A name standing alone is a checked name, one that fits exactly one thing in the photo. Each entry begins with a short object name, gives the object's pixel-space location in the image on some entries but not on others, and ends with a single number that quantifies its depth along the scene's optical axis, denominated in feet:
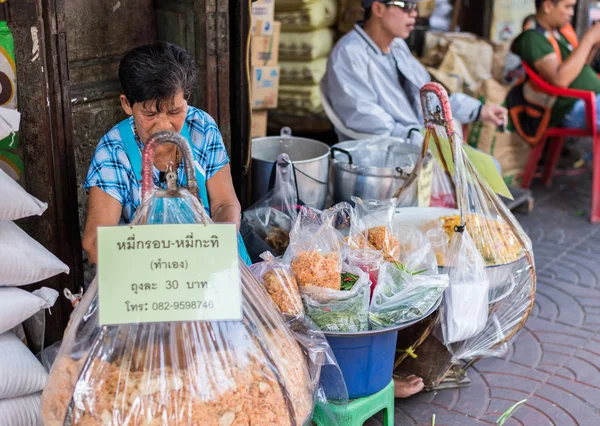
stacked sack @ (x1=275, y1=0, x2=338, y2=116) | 15.74
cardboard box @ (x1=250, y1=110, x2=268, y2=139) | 13.17
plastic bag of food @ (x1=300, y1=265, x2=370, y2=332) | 7.13
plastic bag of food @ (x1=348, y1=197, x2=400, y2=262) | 8.35
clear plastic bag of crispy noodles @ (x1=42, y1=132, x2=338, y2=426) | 5.39
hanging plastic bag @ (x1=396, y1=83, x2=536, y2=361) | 8.38
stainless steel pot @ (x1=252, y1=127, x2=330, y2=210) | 10.34
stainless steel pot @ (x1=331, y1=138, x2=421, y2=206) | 10.58
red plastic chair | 15.56
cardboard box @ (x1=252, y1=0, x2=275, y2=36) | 12.66
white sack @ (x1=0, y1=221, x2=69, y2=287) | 6.98
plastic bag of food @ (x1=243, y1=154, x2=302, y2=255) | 9.45
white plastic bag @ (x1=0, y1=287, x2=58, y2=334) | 6.97
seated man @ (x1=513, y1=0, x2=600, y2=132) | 15.80
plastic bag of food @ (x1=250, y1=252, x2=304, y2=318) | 6.91
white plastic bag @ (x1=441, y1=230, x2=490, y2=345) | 8.29
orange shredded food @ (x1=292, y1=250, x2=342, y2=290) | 7.22
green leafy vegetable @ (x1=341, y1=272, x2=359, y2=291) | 7.47
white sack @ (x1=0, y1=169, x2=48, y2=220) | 6.84
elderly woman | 6.85
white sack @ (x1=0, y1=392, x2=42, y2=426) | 6.86
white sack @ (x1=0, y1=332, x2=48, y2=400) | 6.82
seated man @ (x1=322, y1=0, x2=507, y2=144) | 12.04
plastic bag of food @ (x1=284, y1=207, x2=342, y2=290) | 7.24
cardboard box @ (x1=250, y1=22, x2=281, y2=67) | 13.02
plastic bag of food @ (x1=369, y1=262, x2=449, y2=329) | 7.48
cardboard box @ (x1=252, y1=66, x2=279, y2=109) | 13.10
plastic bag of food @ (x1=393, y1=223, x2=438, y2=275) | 8.20
